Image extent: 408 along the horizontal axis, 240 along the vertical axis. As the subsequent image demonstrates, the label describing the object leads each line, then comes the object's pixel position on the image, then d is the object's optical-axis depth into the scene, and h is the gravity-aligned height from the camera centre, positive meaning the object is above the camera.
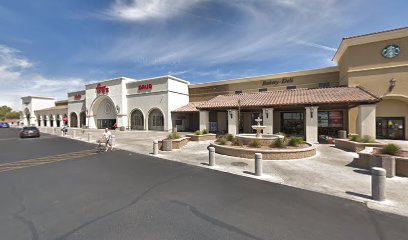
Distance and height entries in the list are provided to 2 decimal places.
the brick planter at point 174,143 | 12.98 -1.88
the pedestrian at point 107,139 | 12.68 -1.35
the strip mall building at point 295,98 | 16.00 +2.60
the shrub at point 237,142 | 11.65 -1.60
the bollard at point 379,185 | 5.00 -1.96
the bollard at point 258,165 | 7.24 -1.93
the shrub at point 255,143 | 10.95 -1.56
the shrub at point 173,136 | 14.09 -1.34
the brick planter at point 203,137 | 17.50 -1.81
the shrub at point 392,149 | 7.89 -1.49
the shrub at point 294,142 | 11.16 -1.54
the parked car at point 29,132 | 22.55 -1.37
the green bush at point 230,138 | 13.05 -1.43
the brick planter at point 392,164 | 7.02 -1.94
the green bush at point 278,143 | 10.66 -1.52
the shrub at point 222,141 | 12.28 -1.58
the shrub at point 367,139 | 11.96 -1.53
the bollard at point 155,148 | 11.61 -1.87
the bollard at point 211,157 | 8.58 -1.87
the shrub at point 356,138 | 12.35 -1.54
